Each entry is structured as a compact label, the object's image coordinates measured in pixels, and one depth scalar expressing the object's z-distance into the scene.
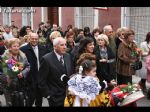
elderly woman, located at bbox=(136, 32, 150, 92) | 9.93
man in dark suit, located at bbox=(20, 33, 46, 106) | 7.95
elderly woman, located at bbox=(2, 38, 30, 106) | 7.16
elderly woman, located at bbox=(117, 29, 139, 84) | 8.74
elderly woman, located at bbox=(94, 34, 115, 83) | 7.61
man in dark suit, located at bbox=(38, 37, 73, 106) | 6.32
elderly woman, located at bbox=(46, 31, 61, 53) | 9.04
